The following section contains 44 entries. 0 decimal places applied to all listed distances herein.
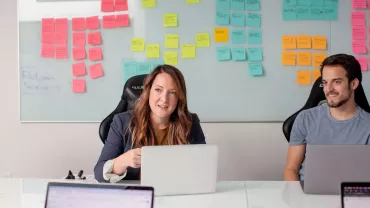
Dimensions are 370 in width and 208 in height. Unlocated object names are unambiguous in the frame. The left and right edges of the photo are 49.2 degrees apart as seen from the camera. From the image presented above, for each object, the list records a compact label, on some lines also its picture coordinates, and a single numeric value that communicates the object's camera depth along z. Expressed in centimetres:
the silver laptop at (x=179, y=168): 143
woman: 181
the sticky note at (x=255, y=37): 292
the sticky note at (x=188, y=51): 298
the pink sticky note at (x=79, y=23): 305
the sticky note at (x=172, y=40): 299
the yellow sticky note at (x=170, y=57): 300
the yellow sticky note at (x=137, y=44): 301
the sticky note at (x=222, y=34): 295
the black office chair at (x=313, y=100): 227
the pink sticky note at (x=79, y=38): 306
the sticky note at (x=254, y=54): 292
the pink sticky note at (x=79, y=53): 307
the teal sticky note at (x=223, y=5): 292
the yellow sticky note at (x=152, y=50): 300
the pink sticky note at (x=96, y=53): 305
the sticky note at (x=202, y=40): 296
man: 204
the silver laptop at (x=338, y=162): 142
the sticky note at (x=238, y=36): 294
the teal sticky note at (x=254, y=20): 292
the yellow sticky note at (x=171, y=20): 298
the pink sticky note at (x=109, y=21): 302
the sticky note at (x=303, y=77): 291
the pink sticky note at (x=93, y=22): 303
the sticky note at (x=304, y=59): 290
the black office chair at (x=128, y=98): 232
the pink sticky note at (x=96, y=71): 306
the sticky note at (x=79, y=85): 308
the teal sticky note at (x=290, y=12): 289
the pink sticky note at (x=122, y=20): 301
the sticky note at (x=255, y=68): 293
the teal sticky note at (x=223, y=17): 294
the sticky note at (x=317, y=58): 289
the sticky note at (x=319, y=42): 288
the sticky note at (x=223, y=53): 295
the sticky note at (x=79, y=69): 307
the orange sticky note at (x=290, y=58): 290
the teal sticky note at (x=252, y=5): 291
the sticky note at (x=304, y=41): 289
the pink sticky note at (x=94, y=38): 304
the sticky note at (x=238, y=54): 294
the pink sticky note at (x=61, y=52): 308
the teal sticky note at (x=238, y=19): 293
